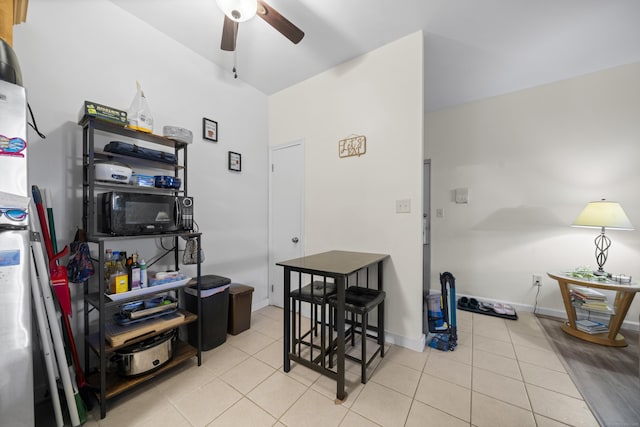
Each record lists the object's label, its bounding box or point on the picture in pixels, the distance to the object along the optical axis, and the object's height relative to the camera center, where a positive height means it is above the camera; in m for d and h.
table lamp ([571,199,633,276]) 2.13 -0.06
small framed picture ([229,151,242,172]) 2.62 +0.58
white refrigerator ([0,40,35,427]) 0.99 -0.26
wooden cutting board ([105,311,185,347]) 1.42 -0.77
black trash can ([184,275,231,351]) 2.02 -0.87
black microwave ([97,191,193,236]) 1.46 -0.01
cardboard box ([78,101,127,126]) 1.40 +0.62
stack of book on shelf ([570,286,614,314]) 2.17 -0.86
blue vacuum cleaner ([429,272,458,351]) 2.10 -1.04
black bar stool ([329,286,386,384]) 1.61 -0.67
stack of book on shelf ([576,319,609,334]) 2.20 -1.11
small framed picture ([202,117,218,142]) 2.37 +0.85
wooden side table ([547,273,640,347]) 2.03 -0.87
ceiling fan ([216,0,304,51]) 1.44 +1.29
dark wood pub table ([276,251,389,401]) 1.51 -0.43
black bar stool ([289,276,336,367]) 1.64 -0.65
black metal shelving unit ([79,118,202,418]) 1.36 -0.52
